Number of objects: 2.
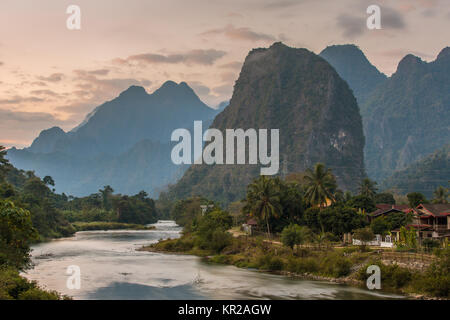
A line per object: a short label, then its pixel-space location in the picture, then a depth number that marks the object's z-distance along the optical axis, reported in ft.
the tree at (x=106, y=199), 570.05
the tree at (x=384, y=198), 329.40
